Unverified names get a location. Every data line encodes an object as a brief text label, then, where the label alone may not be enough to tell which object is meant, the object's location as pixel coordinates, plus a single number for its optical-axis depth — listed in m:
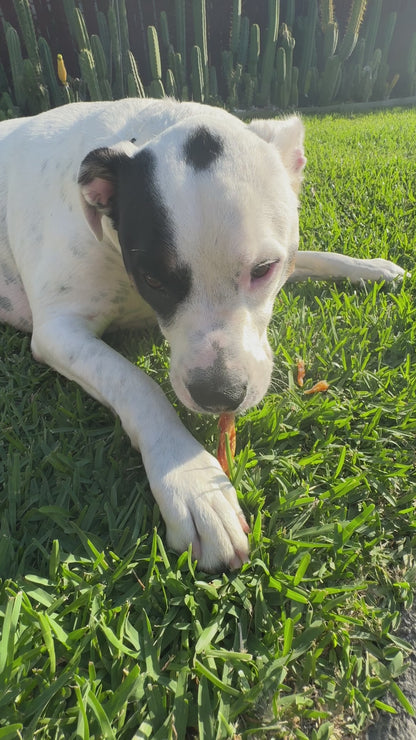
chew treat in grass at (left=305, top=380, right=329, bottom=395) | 0.36
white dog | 0.27
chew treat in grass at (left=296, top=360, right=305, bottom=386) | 0.37
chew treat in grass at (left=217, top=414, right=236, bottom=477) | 0.29
